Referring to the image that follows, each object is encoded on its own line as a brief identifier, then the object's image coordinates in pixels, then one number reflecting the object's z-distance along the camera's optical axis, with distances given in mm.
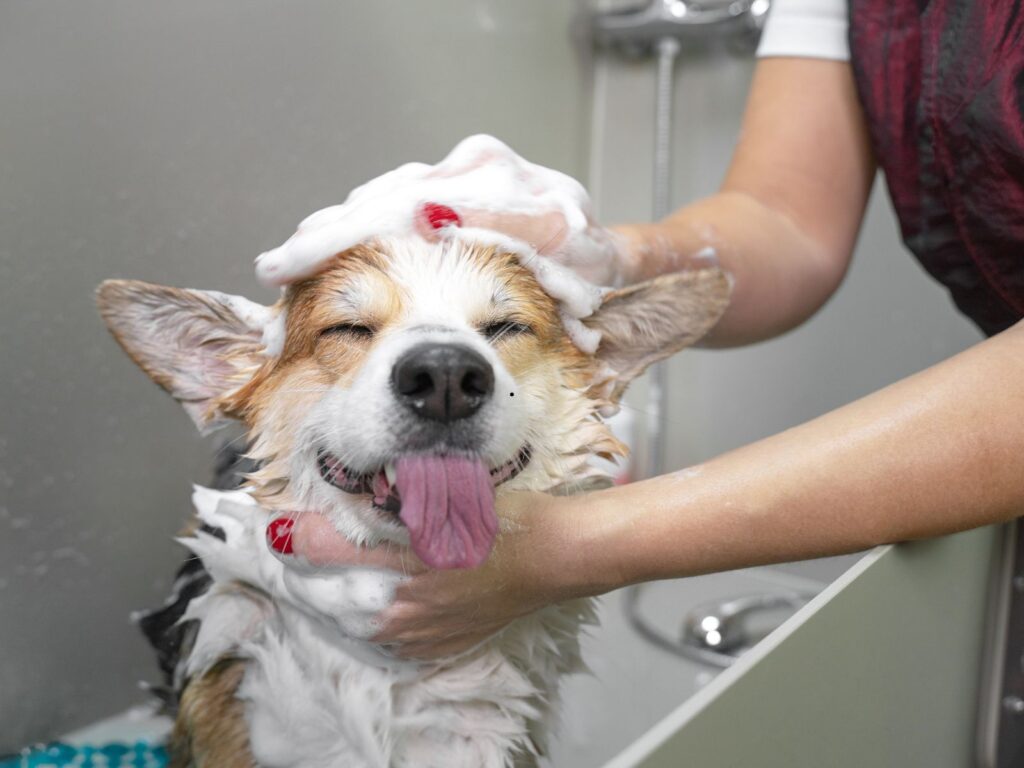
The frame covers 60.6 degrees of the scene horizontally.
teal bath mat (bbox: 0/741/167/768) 882
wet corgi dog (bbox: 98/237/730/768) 603
